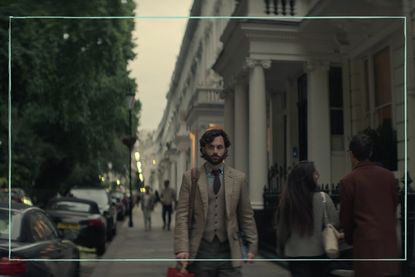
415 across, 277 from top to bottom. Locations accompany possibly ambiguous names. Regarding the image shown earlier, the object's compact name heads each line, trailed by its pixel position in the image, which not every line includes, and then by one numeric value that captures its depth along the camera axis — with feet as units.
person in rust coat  14.26
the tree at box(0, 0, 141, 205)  30.01
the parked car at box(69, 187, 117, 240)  56.75
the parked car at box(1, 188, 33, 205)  46.12
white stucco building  21.90
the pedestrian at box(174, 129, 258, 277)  14.32
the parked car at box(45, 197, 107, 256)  42.75
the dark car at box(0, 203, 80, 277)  16.75
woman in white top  15.30
